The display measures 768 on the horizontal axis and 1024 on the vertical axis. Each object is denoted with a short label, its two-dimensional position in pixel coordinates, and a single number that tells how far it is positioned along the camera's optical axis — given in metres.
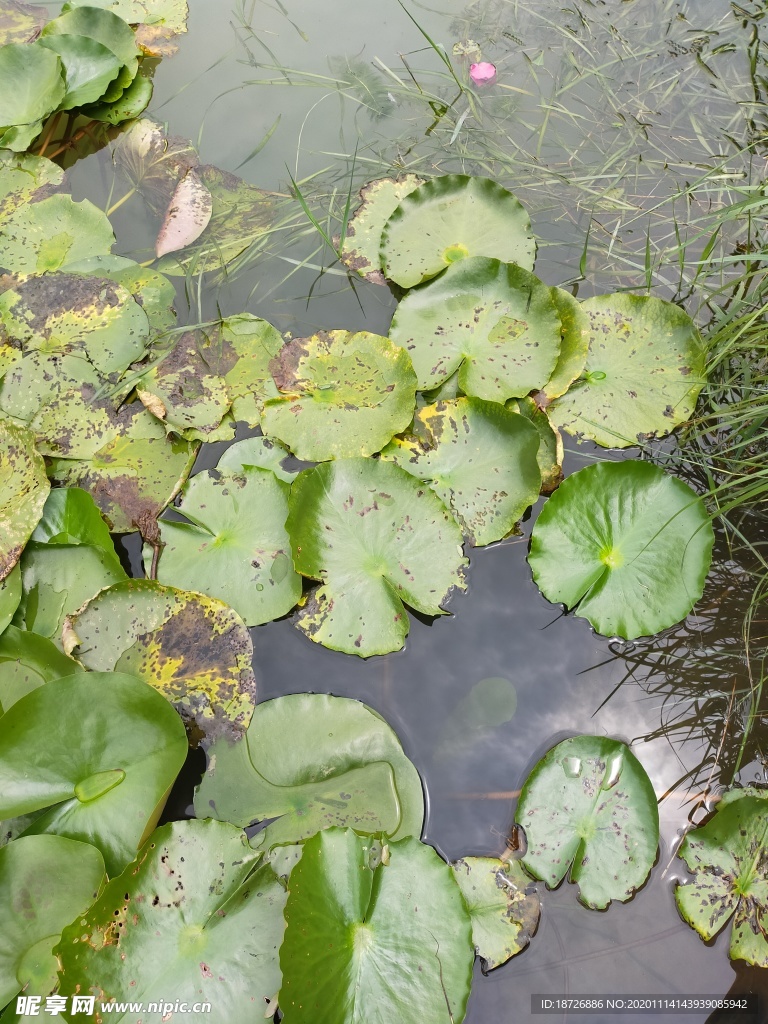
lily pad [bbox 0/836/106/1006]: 1.24
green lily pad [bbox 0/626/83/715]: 1.48
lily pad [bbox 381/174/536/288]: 2.08
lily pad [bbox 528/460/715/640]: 1.63
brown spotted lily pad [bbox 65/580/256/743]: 1.53
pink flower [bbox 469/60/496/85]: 2.67
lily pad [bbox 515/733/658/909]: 1.38
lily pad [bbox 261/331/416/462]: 1.82
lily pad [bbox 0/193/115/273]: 2.21
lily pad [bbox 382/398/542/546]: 1.74
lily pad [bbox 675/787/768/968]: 1.34
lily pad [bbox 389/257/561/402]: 1.88
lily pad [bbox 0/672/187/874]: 1.33
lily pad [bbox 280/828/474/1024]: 1.17
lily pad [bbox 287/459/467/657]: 1.61
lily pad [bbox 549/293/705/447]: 1.88
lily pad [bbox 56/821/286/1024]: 1.18
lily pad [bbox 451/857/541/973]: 1.32
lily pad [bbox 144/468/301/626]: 1.68
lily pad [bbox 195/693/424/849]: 1.42
